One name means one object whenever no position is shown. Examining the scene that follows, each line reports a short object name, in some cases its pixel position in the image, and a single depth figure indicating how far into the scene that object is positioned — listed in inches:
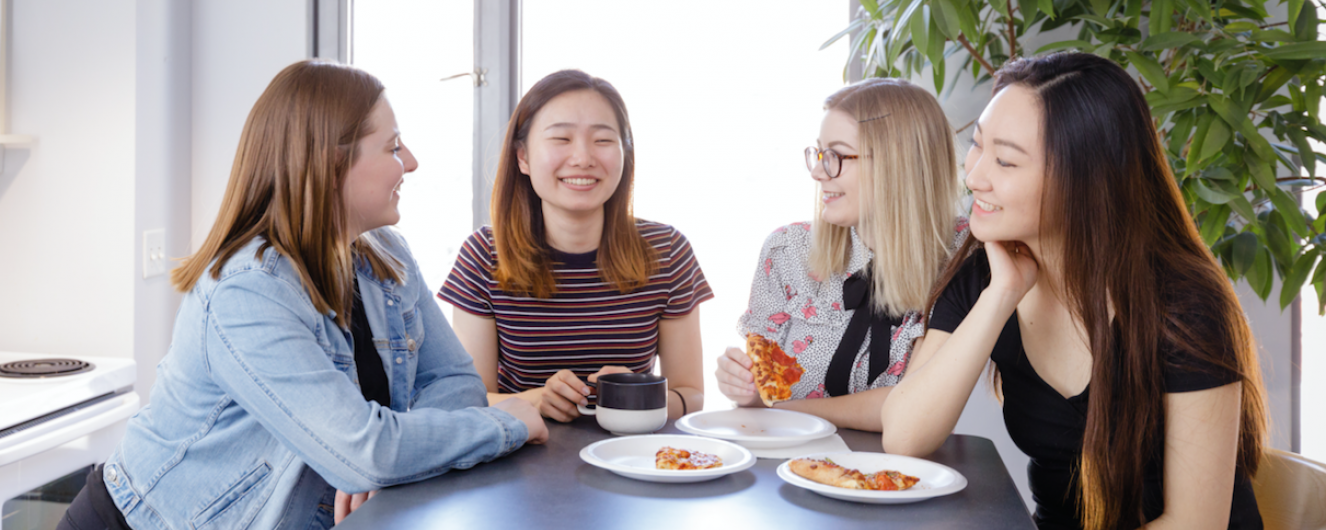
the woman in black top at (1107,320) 49.4
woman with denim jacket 46.0
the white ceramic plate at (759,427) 52.8
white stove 77.6
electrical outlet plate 102.3
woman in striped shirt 75.0
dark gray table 40.3
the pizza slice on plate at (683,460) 46.9
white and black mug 54.8
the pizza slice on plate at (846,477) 43.4
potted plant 66.5
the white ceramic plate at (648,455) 44.8
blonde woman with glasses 70.7
